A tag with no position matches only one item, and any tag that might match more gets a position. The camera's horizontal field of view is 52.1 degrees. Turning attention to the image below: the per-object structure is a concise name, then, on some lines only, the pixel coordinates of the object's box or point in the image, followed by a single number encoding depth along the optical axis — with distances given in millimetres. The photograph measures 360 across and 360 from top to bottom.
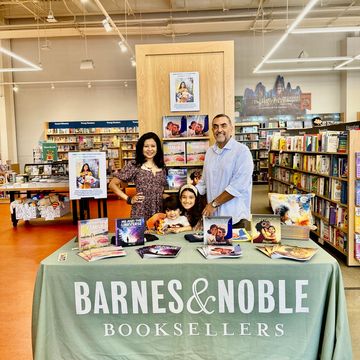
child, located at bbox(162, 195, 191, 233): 2793
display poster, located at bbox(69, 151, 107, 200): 2512
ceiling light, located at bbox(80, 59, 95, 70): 10891
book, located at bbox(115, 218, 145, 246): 2459
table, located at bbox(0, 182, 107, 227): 7586
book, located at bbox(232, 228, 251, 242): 2537
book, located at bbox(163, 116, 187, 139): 4013
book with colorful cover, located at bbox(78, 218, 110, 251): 2389
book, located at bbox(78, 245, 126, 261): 2221
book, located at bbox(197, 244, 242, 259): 2176
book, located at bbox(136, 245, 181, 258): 2223
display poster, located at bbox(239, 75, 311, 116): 14500
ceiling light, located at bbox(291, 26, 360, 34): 7091
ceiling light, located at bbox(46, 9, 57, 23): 8969
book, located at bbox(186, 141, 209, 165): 4059
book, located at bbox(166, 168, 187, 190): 3916
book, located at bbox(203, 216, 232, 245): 2393
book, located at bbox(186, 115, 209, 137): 4012
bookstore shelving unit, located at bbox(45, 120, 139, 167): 13945
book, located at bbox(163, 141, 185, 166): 4051
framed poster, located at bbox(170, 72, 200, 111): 3998
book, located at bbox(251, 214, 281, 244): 2412
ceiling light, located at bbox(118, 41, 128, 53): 9422
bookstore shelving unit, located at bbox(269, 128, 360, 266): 4781
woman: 3213
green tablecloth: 2080
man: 2994
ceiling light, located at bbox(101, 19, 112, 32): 7459
